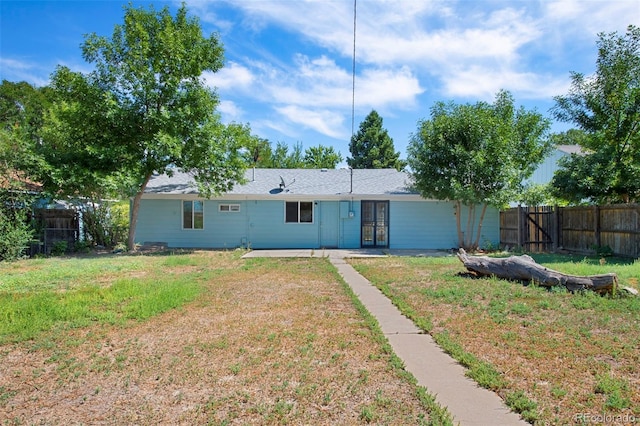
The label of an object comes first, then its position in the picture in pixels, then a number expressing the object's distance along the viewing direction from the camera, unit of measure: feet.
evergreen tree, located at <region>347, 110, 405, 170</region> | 117.80
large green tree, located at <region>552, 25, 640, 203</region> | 42.34
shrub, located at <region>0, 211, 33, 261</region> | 40.47
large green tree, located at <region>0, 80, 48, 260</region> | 40.86
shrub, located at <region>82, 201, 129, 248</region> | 52.54
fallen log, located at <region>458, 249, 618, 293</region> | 22.36
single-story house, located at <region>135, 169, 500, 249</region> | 55.11
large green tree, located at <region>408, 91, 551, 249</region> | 46.21
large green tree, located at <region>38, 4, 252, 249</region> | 44.39
